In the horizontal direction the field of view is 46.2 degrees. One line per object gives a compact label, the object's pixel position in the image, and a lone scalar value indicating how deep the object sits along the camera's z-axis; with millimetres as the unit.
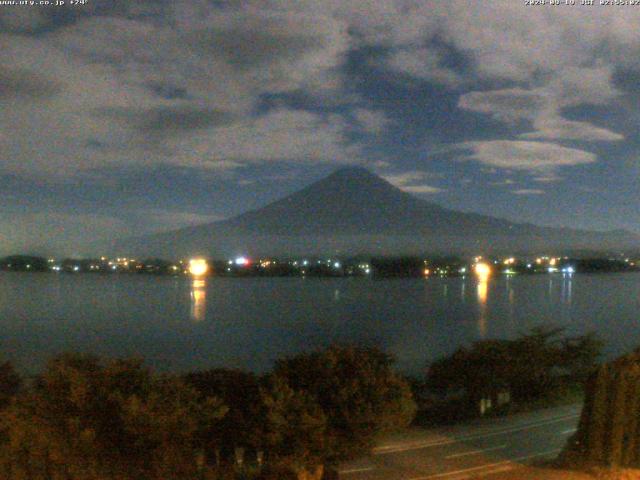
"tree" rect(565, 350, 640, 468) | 8203
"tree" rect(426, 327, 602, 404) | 18797
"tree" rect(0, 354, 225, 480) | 5664
